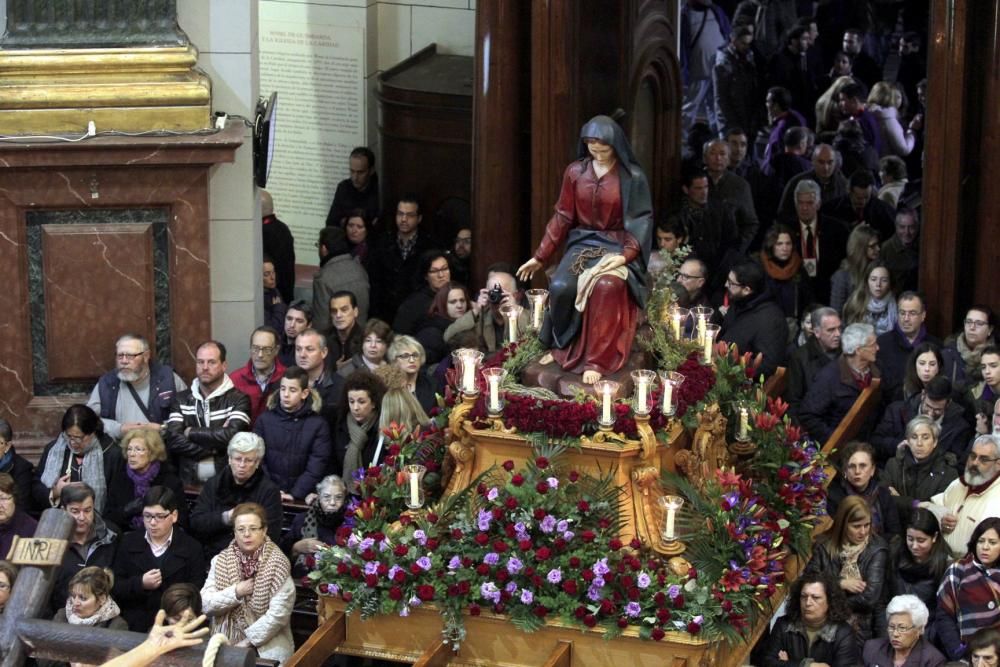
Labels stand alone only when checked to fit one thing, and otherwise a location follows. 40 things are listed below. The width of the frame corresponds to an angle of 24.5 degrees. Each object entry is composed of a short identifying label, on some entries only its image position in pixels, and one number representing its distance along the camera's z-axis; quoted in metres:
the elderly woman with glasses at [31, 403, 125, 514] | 13.02
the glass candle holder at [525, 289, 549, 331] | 12.48
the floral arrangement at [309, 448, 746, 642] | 11.17
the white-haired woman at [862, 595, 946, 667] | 11.19
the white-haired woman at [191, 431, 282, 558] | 12.47
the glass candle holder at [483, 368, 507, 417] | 11.77
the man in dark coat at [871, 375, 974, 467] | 13.19
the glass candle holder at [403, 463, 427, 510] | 11.88
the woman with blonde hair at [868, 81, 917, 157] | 18.88
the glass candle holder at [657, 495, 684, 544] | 11.41
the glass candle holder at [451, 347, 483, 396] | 11.91
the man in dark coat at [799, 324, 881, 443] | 13.95
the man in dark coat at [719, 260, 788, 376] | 14.40
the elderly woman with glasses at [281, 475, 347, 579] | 12.58
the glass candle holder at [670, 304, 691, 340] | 12.65
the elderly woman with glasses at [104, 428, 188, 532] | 12.94
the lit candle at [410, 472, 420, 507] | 11.88
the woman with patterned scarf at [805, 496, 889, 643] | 11.92
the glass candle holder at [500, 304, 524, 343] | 12.65
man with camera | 14.47
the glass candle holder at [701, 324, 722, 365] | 12.75
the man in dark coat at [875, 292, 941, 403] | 14.41
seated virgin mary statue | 11.84
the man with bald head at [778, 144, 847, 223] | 17.14
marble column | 14.18
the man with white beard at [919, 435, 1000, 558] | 12.29
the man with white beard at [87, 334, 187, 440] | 13.87
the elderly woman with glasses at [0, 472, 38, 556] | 12.41
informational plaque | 18.45
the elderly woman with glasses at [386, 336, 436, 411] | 13.52
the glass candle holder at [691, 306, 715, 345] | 12.83
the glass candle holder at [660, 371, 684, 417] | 11.73
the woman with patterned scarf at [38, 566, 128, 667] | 11.41
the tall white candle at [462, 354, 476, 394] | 11.91
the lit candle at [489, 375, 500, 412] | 11.77
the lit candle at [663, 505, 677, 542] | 11.42
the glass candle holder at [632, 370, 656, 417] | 11.54
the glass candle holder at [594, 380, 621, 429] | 11.52
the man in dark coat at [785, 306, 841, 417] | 14.38
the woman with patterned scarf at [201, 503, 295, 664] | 11.72
